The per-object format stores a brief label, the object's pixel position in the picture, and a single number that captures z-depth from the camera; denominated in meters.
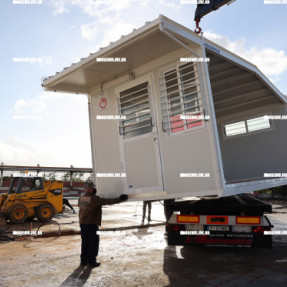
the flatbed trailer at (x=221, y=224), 4.97
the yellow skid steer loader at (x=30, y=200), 11.42
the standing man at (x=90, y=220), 5.13
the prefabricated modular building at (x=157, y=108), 4.52
